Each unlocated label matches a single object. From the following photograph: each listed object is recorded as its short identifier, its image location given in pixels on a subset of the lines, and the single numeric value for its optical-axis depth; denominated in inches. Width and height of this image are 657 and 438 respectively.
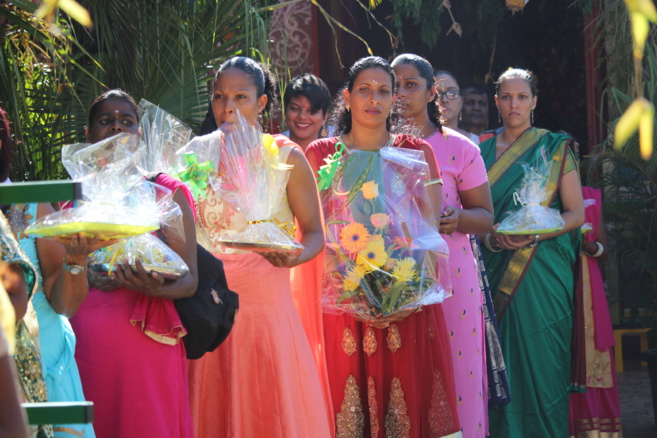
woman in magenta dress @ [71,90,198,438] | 251.1
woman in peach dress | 293.0
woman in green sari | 437.7
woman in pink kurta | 362.2
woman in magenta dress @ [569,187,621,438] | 469.4
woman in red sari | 324.2
